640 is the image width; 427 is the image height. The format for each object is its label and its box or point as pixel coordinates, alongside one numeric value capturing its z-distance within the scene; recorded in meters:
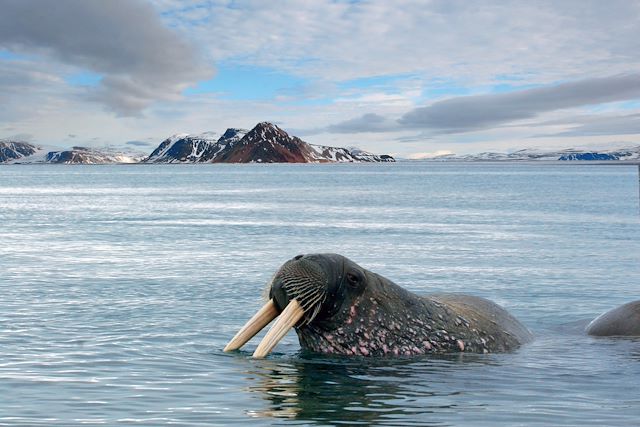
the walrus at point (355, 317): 11.20
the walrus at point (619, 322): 14.03
